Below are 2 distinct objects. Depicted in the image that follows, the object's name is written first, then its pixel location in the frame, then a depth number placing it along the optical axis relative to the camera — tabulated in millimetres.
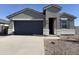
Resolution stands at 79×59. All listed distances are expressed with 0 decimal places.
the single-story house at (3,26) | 7402
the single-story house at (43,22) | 6311
